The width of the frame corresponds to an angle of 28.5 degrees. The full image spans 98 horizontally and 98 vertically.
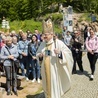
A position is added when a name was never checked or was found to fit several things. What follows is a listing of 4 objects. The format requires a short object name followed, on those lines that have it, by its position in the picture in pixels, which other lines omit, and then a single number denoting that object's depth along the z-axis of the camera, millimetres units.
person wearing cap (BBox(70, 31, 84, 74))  7241
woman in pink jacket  6842
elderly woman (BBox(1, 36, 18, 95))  5507
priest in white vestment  4977
